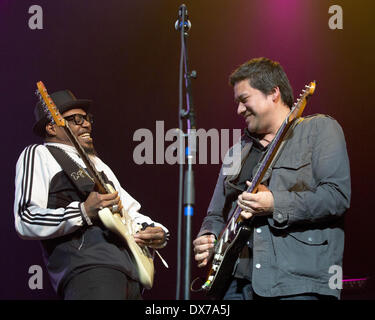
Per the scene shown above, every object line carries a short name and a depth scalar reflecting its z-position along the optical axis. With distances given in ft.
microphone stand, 6.89
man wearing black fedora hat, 8.81
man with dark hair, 8.10
